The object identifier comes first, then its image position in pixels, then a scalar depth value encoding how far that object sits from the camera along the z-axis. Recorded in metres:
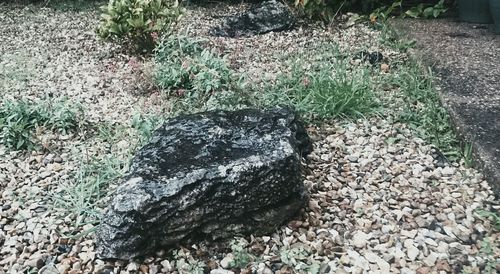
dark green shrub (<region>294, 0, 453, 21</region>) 4.39
